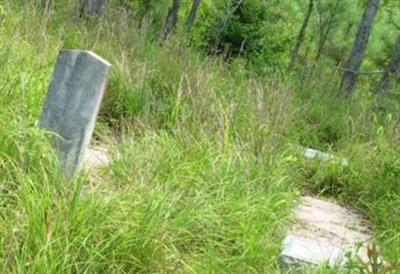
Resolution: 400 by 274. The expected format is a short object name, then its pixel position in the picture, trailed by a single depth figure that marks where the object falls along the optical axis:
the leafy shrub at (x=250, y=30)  10.13
